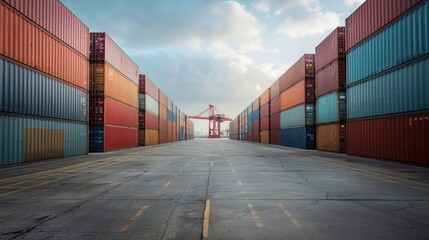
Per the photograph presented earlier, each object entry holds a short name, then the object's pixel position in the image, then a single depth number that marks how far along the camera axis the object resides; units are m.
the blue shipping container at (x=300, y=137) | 42.41
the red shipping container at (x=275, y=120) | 58.00
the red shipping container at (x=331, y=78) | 32.59
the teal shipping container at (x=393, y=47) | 19.03
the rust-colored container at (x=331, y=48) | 32.94
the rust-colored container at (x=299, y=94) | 42.53
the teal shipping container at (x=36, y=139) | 19.02
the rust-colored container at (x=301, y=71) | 42.84
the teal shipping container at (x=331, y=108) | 32.59
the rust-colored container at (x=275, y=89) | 58.72
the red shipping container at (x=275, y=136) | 58.50
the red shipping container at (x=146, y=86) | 55.56
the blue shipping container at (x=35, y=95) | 18.95
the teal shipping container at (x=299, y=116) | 42.31
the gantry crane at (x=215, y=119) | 183.62
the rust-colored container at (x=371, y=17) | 21.55
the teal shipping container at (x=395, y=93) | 19.02
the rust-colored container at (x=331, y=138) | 32.59
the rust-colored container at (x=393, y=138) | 19.03
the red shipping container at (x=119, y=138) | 36.09
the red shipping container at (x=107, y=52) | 34.72
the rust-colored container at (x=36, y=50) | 19.00
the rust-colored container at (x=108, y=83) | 34.56
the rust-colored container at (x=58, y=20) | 21.17
